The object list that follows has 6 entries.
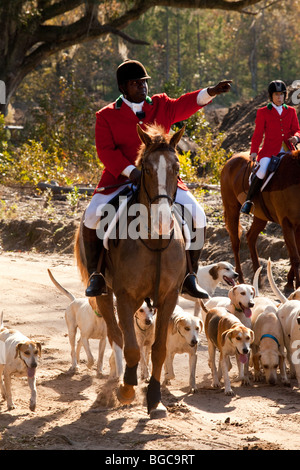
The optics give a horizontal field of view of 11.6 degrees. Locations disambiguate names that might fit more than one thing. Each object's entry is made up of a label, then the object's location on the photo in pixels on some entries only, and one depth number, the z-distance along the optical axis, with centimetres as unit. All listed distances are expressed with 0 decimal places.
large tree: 4143
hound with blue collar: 1447
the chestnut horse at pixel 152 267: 1102
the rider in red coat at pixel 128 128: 1307
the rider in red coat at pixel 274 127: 2246
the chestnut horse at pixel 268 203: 2162
